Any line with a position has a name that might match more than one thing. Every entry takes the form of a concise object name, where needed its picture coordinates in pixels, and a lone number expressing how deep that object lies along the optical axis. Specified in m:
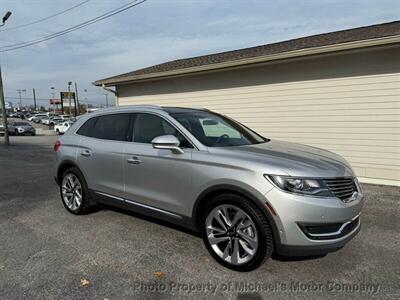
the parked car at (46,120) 61.53
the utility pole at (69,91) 64.93
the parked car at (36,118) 71.47
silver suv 3.46
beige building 7.93
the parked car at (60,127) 38.00
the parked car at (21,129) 37.00
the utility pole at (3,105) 20.53
